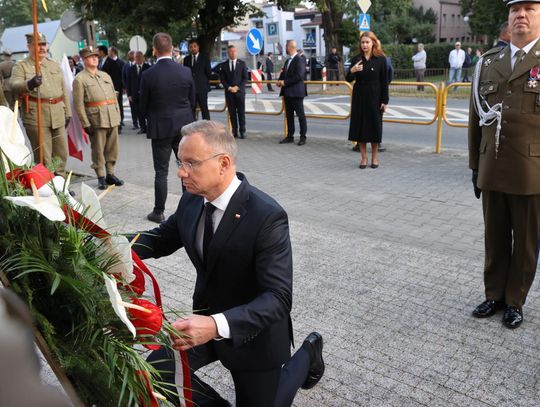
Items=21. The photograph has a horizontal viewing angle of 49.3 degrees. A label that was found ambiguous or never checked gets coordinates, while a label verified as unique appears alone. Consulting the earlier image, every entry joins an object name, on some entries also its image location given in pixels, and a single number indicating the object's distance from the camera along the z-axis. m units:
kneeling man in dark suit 2.42
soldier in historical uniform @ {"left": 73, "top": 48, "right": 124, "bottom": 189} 7.57
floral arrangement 1.66
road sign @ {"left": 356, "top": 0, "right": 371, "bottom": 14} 16.49
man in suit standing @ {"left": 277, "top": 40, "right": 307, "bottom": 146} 11.21
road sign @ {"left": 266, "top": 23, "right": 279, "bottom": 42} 18.72
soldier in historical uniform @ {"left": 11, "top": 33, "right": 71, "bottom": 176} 6.96
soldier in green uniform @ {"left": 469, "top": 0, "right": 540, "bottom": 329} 3.56
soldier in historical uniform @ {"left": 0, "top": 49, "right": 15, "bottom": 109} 10.17
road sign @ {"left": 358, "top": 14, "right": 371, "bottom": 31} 18.00
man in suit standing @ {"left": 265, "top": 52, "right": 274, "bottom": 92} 31.24
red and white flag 7.69
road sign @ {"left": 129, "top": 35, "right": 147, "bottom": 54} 16.25
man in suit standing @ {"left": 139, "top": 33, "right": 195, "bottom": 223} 6.55
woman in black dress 8.46
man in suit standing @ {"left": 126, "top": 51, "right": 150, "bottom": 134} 13.41
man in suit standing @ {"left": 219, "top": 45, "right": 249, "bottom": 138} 12.34
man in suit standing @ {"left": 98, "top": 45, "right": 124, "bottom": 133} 14.21
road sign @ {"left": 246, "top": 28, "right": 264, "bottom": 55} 15.66
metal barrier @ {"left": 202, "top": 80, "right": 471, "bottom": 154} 9.83
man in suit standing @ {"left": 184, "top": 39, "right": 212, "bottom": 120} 12.27
